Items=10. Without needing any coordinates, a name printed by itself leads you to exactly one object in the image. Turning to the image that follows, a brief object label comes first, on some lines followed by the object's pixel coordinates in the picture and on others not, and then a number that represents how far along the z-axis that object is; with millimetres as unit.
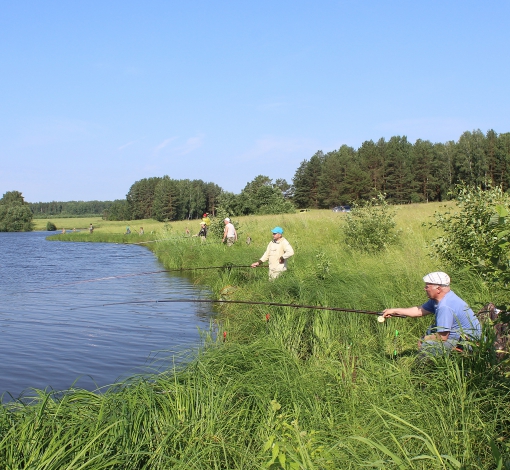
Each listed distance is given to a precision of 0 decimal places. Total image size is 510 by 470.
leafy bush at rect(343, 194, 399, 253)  14266
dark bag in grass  4344
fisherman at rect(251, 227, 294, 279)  10094
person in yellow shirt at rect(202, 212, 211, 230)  24688
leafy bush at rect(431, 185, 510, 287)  8039
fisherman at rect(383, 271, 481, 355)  4809
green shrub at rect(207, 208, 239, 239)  22781
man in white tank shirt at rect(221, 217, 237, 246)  19062
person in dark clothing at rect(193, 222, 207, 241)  24700
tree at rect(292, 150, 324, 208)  91625
